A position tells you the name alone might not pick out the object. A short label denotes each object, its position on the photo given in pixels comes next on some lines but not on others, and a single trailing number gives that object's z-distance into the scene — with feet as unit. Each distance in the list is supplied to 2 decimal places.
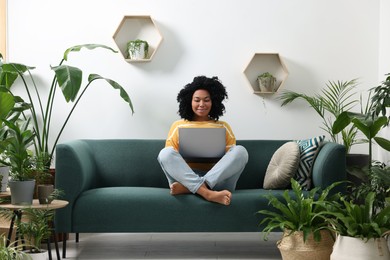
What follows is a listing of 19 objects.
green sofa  13.17
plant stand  11.80
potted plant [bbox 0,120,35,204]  11.97
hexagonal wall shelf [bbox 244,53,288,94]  16.79
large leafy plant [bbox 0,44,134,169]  13.73
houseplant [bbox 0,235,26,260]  10.64
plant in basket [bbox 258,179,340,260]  12.00
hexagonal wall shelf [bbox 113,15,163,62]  16.69
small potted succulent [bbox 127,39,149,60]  16.35
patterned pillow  14.14
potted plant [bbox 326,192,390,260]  11.13
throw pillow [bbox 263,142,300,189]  14.15
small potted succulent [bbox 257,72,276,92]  16.38
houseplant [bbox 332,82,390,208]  13.26
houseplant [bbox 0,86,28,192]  12.25
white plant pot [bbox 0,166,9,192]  12.74
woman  13.33
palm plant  16.11
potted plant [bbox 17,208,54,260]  11.79
